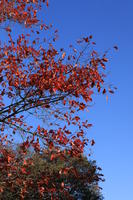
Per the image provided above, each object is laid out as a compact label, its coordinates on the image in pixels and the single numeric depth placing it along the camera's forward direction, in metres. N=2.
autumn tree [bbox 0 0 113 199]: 12.17
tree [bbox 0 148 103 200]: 32.38
